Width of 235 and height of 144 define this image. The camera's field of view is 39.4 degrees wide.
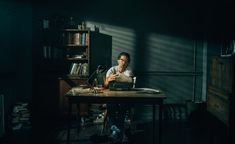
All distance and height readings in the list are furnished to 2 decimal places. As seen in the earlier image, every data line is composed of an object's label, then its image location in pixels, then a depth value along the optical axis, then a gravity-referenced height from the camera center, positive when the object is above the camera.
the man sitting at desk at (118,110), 4.82 -0.62
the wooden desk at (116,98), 4.04 -0.36
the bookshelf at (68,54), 6.25 +0.29
